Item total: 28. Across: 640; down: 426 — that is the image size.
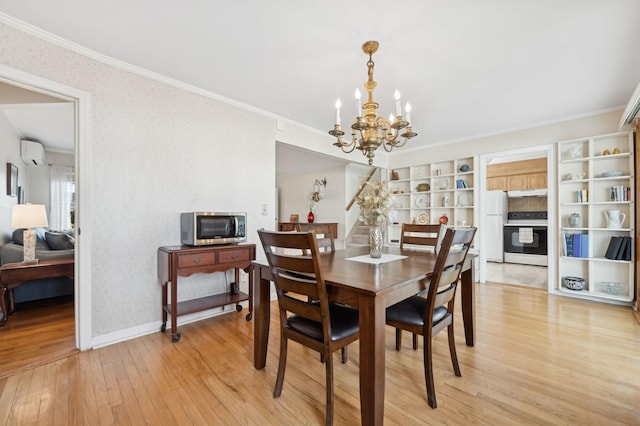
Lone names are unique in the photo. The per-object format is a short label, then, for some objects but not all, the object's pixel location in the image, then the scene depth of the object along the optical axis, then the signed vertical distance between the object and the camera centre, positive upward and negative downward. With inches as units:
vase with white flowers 78.7 +1.0
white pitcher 130.0 -3.3
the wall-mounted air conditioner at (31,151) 169.6 +38.4
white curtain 199.9 +11.3
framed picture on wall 141.0 +17.4
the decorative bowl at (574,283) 137.4 -36.5
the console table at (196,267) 89.6 -19.2
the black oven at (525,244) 214.7 -26.2
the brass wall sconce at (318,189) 258.8 +21.7
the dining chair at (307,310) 52.1 -20.5
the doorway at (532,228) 148.3 -19.9
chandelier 77.0 +25.5
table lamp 108.9 -4.1
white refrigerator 228.2 -7.4
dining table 47.5 -16.7
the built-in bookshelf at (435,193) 180.5 +12.9
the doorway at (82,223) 83.4 -3.4
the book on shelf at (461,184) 179.9 +18.2
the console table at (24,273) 101.0 -23.4
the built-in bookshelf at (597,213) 128.8 -0.9
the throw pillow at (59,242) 127.6 -14.1
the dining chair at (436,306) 58.6 -23.8
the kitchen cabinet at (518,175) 225.5 +31.3
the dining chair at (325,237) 97.2 -9.3
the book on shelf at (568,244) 141.0 -17.0
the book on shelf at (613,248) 126.7 -17.1
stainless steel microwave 95.3 -5.9
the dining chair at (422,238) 101.2 -9.8
